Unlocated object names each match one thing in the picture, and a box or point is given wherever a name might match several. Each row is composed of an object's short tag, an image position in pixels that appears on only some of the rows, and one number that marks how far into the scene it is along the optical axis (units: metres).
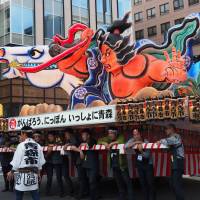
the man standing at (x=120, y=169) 7.79
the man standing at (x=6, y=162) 10.09
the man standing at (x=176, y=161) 7.07
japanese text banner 8.06
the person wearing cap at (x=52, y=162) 9.02
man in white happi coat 6.40
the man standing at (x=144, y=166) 7.55
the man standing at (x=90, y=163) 8.27
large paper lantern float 8.87
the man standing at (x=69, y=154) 8.76
